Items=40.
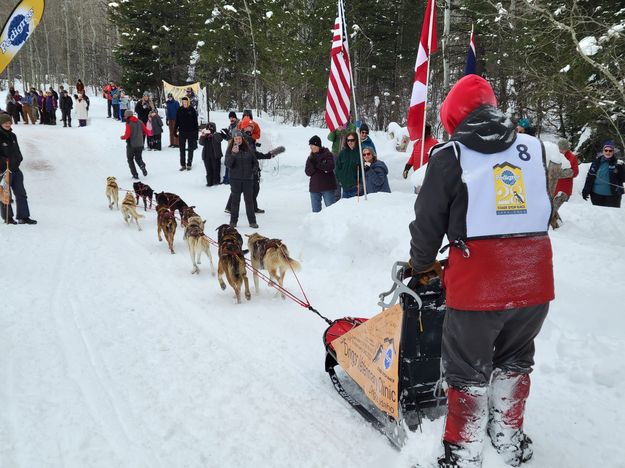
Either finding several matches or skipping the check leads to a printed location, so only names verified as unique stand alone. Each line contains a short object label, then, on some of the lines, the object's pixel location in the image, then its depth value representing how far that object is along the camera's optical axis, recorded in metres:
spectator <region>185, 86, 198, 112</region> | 20.46
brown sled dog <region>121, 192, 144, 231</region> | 9.28
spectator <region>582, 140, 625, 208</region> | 8.45
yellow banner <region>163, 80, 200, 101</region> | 20.46
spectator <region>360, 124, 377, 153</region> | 8.52
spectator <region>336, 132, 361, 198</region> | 8.19
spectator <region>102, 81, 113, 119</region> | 25.97
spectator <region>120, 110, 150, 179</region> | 13.88
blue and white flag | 6.91
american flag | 7.26
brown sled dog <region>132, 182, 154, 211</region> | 10.63
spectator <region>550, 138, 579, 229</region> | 8.46
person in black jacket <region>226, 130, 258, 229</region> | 8.91
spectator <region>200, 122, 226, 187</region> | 12.77
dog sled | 2.74
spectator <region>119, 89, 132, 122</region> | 23.84
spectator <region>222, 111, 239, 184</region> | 12.48
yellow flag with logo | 9.10
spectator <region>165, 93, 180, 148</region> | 18.62
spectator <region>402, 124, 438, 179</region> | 7.92
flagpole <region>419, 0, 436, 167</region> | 6.59
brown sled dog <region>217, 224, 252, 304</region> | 5.61
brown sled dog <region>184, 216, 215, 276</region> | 6.74
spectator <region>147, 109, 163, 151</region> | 17.67
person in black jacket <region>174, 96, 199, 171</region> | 14.48
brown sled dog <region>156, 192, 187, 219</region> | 8.90
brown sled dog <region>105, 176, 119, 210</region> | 10.98
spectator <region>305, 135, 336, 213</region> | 8.77
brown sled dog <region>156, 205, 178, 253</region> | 7.84
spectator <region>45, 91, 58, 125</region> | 24.45
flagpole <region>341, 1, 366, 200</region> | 7.20
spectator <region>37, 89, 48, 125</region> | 24.45
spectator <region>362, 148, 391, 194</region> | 8.30
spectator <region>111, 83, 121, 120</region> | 24.50
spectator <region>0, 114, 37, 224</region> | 8.59
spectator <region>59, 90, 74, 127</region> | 22.77
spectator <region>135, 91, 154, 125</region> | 18.59
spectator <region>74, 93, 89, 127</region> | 22.82
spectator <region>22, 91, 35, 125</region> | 24.62
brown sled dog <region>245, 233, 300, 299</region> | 5.84
